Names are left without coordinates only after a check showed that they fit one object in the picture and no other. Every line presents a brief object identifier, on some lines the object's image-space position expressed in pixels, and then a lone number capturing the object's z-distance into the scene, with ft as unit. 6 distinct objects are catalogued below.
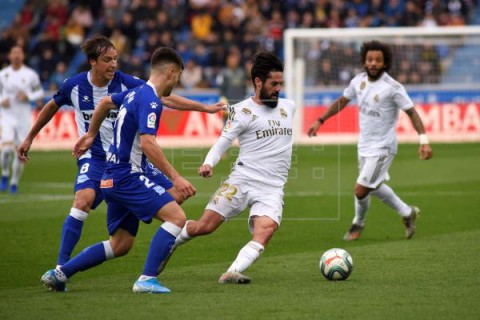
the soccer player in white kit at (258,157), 59.06
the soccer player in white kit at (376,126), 80.53
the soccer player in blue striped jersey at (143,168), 53.16
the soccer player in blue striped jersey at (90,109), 60.64
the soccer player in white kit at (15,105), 123.85
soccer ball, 58.95
